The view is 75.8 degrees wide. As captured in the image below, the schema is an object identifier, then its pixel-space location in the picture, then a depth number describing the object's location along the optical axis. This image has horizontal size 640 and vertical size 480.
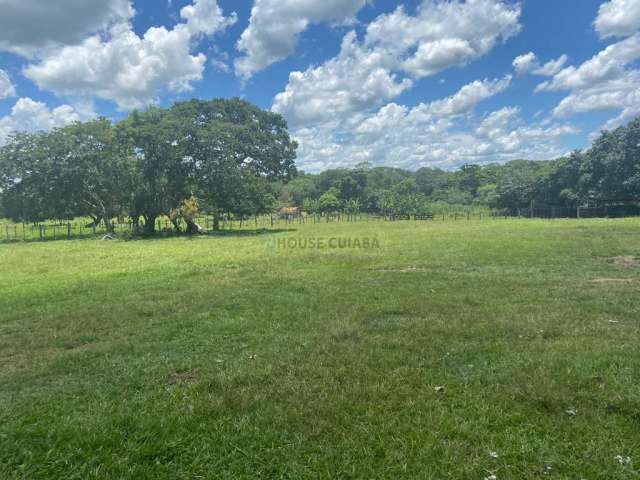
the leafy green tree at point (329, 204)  73.12
